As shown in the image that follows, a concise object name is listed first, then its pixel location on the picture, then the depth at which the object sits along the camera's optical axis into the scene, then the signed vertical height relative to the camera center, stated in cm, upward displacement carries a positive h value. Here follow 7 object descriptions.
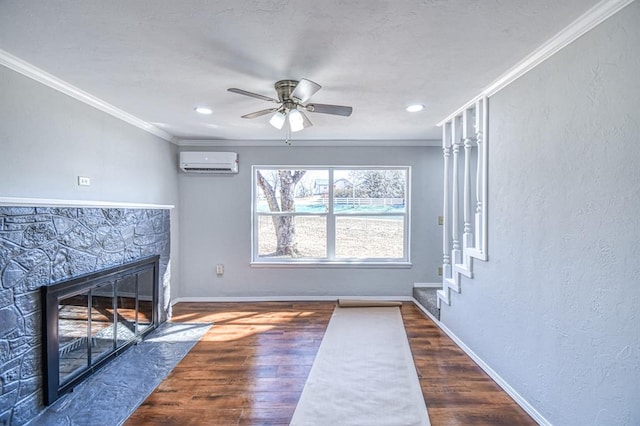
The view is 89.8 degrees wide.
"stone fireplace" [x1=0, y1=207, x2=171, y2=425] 186 -41
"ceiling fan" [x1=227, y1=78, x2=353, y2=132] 227 +76
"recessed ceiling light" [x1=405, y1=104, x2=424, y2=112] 298 +98
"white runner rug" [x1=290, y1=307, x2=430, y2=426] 205 -129
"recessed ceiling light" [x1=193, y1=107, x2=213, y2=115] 304 +98
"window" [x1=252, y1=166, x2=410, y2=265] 461 -5
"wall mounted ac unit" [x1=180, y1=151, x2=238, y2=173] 429 +68
